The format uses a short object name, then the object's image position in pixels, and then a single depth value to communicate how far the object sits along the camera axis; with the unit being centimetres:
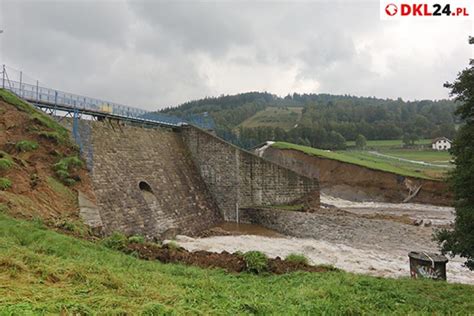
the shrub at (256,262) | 911
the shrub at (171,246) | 1120
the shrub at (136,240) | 1111
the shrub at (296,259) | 1030
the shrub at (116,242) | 1007
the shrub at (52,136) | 1478
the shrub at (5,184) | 1125
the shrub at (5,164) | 1180
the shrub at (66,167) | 1376
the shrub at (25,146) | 1362
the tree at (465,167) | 748
